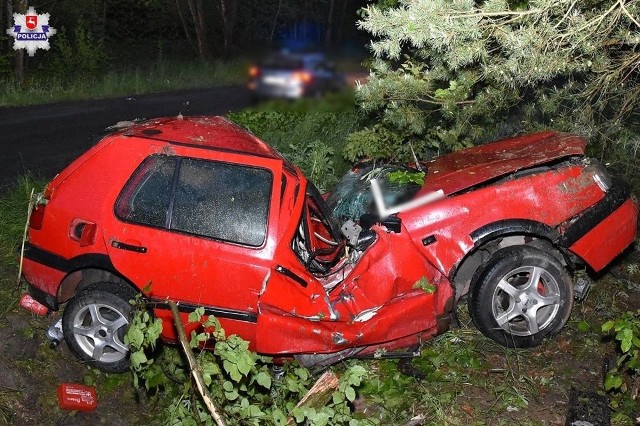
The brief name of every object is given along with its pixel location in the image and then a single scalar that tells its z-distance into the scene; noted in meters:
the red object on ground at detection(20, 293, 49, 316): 5.73
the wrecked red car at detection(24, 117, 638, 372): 4.93
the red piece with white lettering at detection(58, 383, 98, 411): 5.08
